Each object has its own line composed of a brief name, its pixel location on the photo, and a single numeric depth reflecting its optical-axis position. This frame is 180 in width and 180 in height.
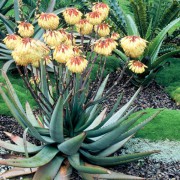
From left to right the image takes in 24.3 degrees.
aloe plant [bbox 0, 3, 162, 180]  3.06
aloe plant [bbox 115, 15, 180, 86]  5.39
